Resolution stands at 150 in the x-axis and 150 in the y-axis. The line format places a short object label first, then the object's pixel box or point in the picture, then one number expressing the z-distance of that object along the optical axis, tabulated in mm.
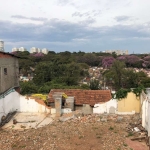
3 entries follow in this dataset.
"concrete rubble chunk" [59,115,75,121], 12389
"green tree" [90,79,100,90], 25423
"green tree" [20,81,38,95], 23078
